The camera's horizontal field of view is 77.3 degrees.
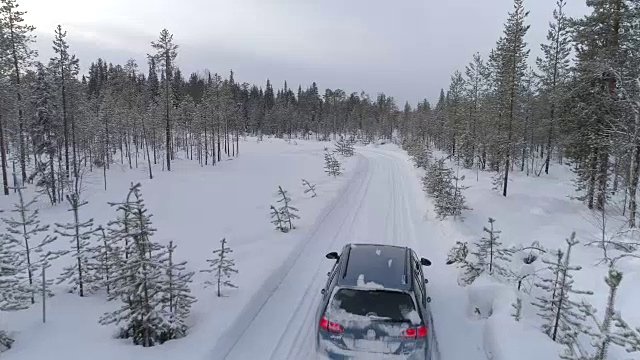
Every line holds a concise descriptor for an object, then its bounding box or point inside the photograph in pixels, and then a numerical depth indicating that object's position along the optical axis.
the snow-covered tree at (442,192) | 18.81
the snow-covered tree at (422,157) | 39.16
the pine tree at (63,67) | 31.22
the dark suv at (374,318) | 5.83
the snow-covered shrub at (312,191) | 24.12
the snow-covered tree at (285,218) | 16.02
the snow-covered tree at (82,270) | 8.88
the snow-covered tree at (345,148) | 55.19
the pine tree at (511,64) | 30.14
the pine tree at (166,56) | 42.81
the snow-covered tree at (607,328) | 4.64
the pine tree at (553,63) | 36.53
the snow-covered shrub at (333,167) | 34.09
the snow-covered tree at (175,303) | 7.38
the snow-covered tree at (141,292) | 7.05
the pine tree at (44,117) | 32.25
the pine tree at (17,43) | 27.42
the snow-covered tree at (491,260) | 10.84
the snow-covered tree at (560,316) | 6.93
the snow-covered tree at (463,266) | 10.69
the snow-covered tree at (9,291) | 7.02
